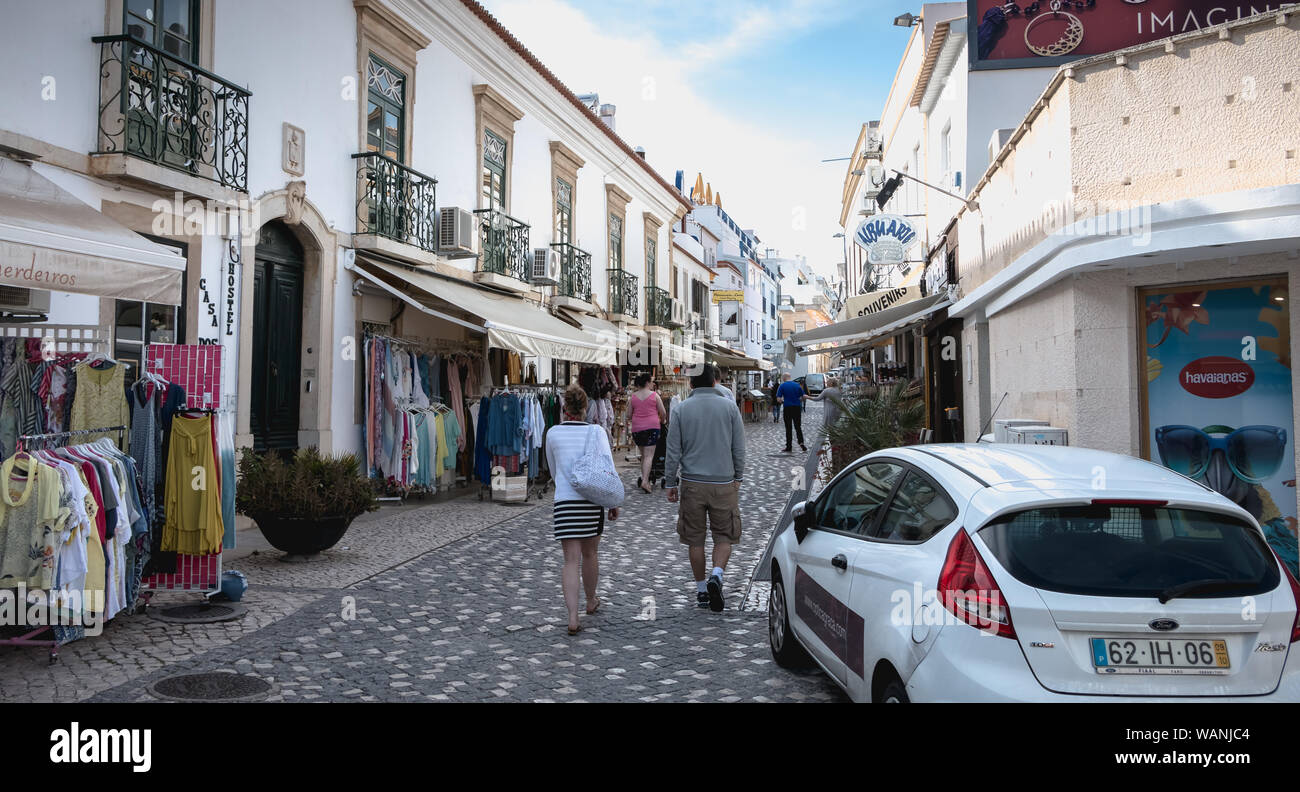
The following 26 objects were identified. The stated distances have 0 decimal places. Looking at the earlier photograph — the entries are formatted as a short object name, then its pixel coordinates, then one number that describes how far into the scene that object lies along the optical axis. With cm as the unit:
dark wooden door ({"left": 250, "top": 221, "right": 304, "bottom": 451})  1039
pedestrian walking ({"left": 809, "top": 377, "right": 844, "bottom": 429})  1421
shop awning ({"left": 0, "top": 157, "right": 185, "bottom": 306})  522
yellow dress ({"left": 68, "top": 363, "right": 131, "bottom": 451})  575
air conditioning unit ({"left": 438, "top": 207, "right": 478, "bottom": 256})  1309
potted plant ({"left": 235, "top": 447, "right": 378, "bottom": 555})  770
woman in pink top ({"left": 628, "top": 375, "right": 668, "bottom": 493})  1355
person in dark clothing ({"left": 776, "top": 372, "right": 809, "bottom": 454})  2053
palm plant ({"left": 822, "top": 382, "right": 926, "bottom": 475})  1111
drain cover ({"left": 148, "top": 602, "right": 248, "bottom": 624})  604
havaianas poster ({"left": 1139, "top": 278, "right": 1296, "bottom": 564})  650
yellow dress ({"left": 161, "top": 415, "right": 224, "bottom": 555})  607
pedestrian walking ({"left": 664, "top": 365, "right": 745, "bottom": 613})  667
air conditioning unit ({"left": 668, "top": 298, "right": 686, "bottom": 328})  2938
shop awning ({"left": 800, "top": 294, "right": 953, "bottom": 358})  1305
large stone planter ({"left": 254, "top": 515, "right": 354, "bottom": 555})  778
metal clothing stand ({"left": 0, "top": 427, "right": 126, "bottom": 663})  500
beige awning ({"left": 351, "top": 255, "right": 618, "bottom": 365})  1176
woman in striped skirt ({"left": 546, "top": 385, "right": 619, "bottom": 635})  602
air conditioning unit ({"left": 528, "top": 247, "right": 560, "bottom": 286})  1680
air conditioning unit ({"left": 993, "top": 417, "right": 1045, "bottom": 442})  816
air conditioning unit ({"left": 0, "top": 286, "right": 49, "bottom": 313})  658
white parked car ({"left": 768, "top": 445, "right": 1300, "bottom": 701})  296
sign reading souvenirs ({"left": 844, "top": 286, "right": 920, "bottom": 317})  1455
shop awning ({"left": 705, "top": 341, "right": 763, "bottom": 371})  3107
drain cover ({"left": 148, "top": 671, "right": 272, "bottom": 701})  459
